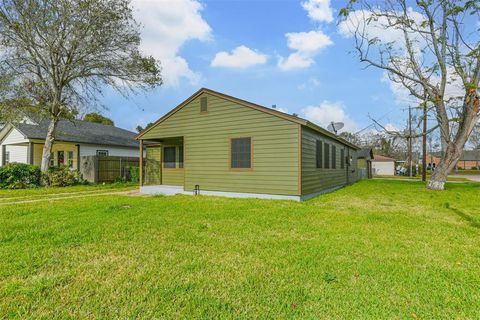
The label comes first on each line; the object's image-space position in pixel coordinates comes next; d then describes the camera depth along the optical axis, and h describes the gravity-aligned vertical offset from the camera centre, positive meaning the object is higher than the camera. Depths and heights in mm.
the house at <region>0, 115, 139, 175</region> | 17234 +1532
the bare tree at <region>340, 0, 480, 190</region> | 12930 +5841
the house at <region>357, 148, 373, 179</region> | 26908 +177
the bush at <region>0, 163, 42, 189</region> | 12578 -528
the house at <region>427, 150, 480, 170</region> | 57012 +1256
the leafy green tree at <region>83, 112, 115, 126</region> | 33531 +5935
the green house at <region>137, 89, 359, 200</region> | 8867 +576
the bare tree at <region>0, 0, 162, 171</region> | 12344 +5664
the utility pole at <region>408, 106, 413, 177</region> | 23081 +3972
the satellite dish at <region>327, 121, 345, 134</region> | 14451 +2104
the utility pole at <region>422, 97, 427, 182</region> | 18429 +992
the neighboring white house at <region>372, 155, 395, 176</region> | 39688 -210
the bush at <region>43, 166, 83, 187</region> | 13672 -619
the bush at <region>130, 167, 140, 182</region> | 16625 -506
